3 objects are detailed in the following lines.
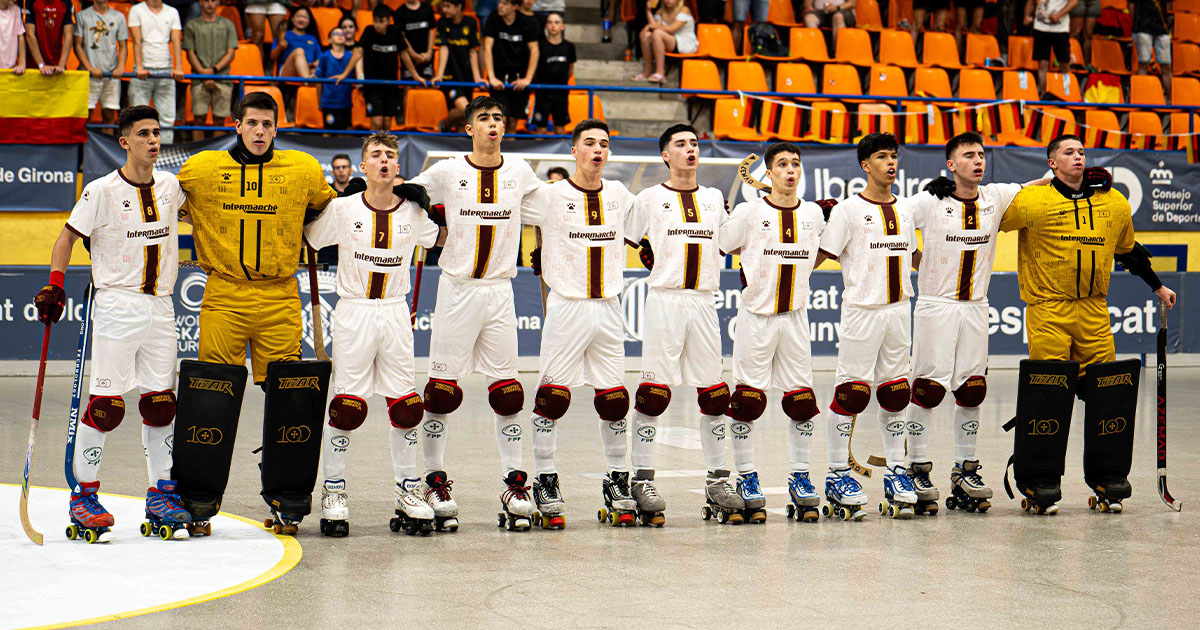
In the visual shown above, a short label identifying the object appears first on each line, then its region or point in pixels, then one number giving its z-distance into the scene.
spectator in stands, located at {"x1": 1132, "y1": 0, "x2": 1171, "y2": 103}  20.80
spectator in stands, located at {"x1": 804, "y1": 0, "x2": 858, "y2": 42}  19.61
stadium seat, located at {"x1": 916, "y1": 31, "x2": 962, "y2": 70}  20.25
